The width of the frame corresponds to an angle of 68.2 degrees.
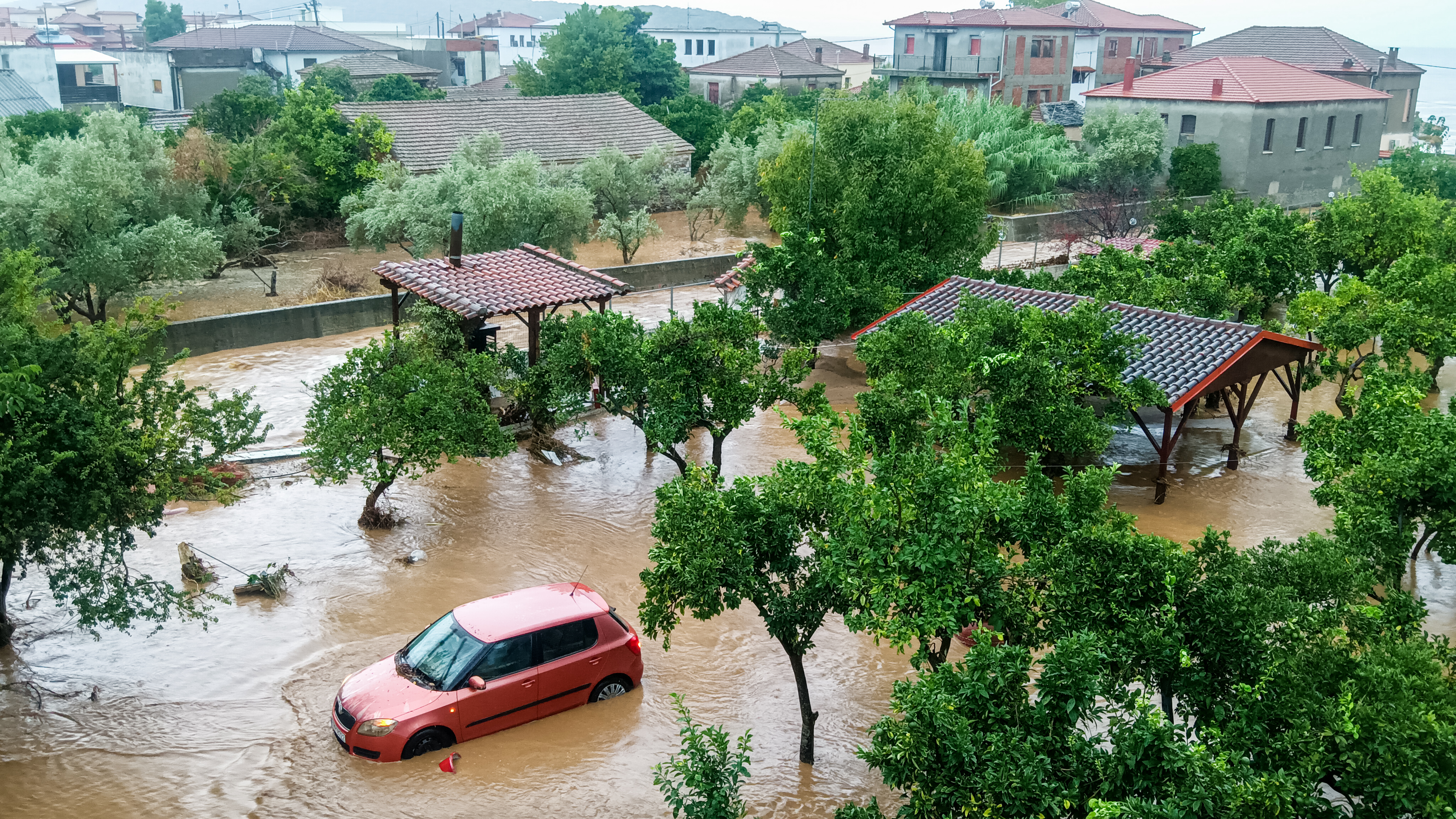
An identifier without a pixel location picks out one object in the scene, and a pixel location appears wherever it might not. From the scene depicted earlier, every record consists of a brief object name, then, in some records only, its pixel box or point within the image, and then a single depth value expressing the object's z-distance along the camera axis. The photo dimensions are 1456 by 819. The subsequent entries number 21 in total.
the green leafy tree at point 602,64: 61.78
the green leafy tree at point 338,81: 62.09
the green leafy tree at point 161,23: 123.44
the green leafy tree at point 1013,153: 46.31
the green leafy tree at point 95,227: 25.78
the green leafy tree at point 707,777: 8.04
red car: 11.32
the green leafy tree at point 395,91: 60.50
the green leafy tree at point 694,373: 16.00
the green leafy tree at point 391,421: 16.17
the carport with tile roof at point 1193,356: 18.16
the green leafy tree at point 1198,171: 48.31
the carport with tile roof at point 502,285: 19.98
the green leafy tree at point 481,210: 30.41
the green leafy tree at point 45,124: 43.78
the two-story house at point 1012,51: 65.25
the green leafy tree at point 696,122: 51.44
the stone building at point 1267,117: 48.75
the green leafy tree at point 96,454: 11.34
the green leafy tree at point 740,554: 9.51
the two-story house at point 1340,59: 61.84
